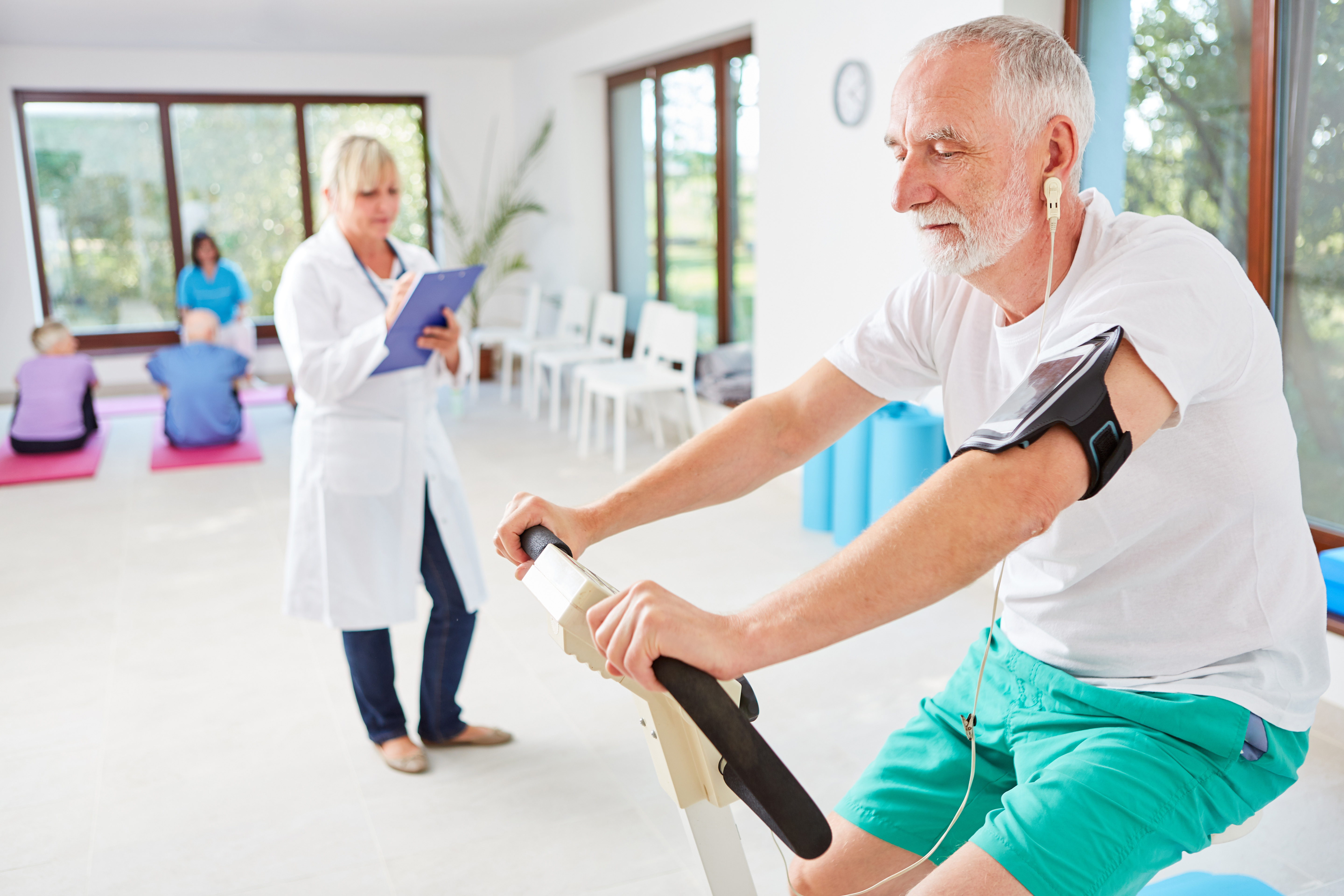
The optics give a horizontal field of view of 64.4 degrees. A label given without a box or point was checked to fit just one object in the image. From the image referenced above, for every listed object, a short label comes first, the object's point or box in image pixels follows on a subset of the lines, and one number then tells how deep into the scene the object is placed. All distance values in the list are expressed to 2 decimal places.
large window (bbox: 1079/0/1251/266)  3.05
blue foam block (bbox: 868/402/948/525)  3.76
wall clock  4.24
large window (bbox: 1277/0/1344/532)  2.78
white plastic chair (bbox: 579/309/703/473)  5.47
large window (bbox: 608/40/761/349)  5.96
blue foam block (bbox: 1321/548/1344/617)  2.57
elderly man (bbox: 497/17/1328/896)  0.96
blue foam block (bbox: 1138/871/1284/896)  1.67
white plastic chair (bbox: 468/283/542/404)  7.46
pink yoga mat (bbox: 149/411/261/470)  5.82
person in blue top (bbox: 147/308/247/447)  6.01
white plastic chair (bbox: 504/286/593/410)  6.96
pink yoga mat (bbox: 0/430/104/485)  5.47
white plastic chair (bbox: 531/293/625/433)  6.46
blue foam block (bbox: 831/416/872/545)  4.04
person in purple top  5.84
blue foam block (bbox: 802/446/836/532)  4.27
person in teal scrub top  7.52
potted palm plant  8.16
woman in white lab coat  2.42
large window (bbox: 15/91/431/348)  8.08
